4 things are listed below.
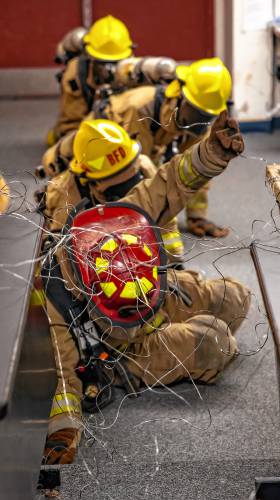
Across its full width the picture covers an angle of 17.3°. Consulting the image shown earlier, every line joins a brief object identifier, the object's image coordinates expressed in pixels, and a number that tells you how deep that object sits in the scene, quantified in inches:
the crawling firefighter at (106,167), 159.9
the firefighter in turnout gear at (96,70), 238.7
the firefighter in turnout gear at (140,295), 128.2
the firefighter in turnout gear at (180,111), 191.5
